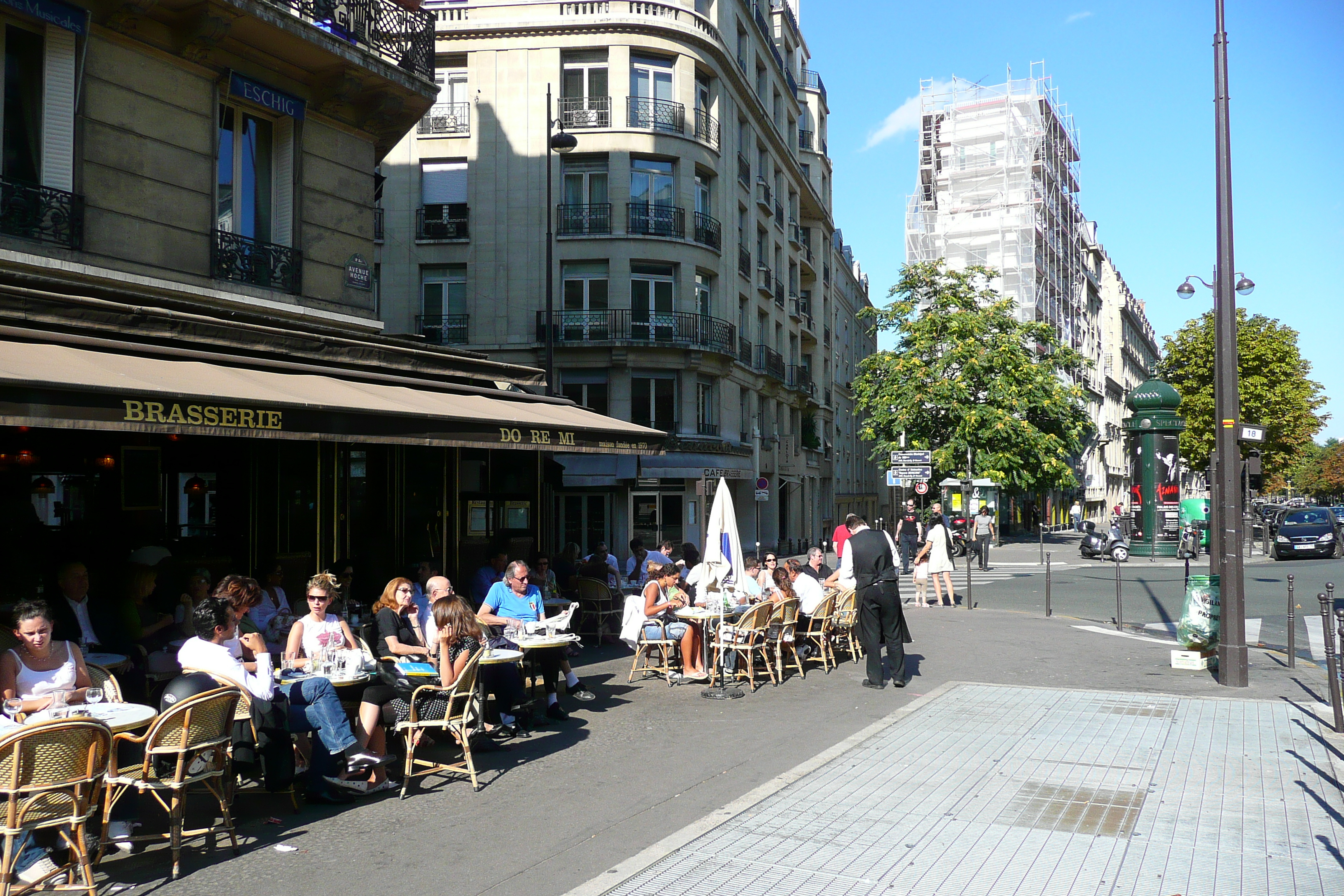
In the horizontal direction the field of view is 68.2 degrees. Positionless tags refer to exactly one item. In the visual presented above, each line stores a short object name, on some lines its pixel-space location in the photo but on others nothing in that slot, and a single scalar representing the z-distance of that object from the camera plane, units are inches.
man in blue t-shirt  348.2
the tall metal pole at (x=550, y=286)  871.1
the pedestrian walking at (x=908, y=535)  1033.5
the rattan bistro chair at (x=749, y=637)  400.2
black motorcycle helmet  225.9
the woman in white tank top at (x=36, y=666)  216.7
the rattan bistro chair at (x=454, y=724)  259.0
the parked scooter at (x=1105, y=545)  1192.2
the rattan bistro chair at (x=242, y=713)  230.1
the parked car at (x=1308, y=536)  1141.1
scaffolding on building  2277.3
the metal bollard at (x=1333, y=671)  304.2
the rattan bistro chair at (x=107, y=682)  239.3
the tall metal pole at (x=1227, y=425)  384.8
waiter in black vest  398.3
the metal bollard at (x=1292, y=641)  435.2
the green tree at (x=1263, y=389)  1893.5
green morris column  1239.5
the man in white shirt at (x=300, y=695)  239.8
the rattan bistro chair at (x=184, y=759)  203.8
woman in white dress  713.6
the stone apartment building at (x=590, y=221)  1137.4
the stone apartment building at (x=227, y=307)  334.0
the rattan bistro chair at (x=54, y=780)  179.3
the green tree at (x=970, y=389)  1344.7
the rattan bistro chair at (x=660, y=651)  425.4
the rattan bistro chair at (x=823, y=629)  442.0
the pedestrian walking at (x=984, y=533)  1073.5
